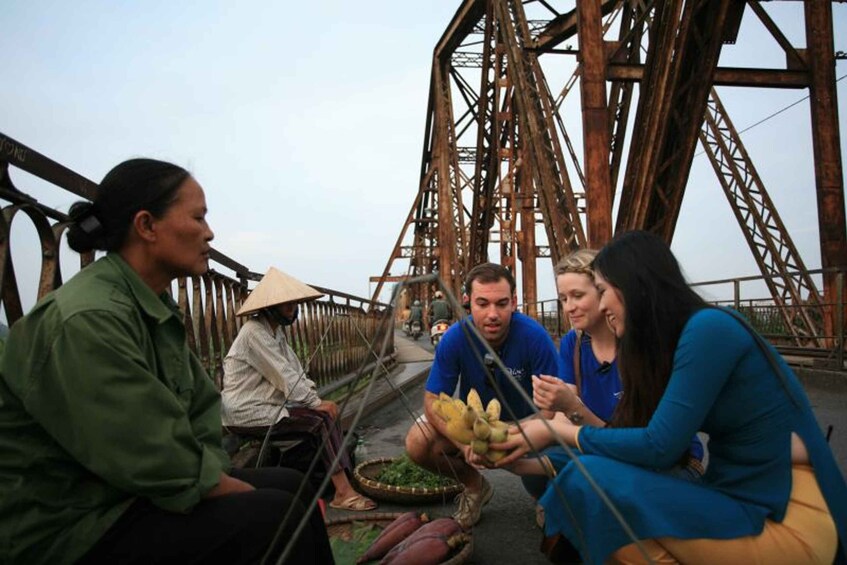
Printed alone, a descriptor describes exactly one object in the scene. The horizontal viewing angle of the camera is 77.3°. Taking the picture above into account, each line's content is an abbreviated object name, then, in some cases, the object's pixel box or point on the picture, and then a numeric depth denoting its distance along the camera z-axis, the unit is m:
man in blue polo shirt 2.68
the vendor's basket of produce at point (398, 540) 2.19
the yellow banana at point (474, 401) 1.96
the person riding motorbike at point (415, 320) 22.55
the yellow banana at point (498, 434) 1.69
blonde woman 2.61
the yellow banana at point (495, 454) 1.73
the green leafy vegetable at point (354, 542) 2.54
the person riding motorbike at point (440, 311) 13.65
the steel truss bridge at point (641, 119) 4.73
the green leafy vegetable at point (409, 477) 3.34
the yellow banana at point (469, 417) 1.76
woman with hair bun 1.21
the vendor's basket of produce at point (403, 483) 3.17
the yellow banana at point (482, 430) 1.68
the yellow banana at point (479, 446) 1.68
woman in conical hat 3.26
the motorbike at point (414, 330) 22.15
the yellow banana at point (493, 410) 1.86
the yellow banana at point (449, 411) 1.82
